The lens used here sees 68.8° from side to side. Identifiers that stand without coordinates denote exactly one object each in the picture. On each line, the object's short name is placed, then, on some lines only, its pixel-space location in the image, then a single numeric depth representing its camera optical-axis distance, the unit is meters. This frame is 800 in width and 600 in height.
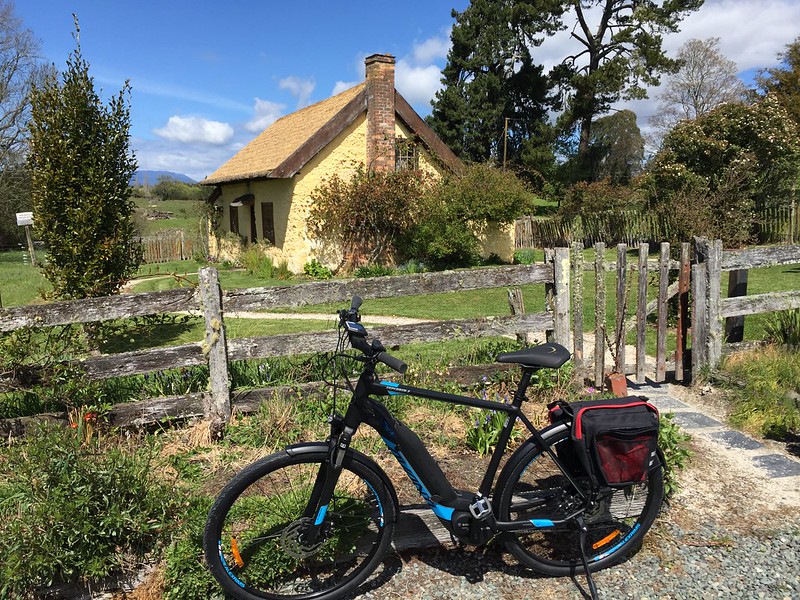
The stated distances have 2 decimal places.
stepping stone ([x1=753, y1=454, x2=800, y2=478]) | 4.19
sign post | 11.25
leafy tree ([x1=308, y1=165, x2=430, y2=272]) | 16.77
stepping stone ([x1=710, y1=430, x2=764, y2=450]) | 4.66
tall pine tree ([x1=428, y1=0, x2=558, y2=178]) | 36.69
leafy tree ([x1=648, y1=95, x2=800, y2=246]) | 19.19
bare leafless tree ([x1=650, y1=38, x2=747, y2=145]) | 35.62
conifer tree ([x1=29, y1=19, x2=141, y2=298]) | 8.24
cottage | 16.64
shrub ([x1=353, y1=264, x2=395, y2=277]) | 16.86
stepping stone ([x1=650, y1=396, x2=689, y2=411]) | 5.50
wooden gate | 5.24
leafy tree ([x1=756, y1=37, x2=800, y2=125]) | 27.94
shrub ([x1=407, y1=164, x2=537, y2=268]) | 17.02
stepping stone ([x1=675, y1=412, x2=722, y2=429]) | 5.07
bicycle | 2.78
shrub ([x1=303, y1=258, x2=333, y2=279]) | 16.91
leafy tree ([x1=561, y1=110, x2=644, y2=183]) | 34.06
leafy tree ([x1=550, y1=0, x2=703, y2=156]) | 30.01
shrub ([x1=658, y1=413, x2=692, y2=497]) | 3.88
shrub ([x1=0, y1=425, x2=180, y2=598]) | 2.74
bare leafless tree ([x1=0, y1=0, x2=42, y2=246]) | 28.36
